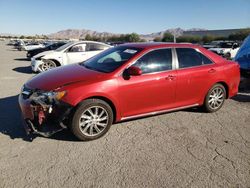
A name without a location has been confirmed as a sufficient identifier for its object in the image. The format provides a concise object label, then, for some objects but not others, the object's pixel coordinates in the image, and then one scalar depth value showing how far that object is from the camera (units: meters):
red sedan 2.92
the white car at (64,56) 8.00
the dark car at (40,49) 11.67
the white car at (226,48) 13.39
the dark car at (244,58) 5.86
